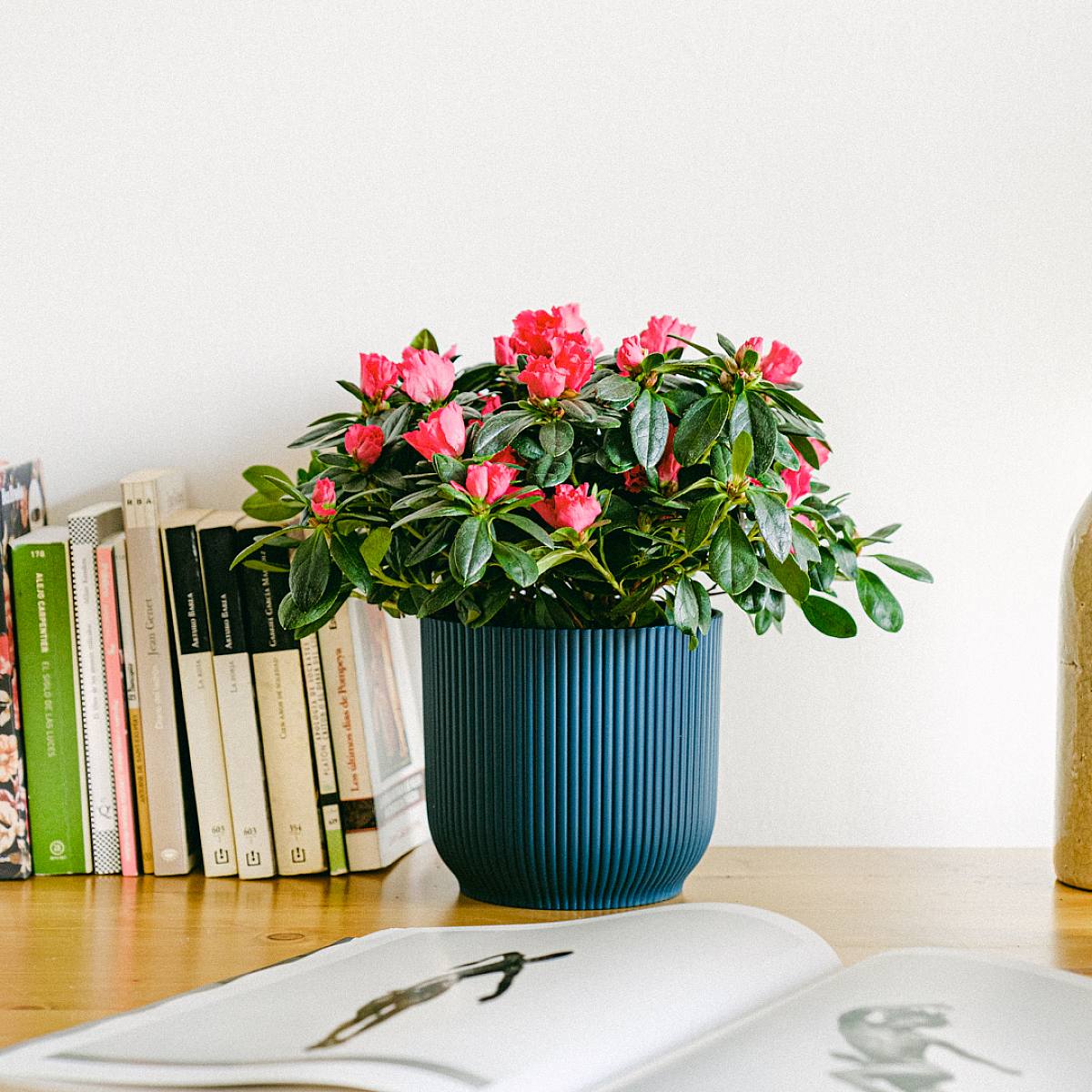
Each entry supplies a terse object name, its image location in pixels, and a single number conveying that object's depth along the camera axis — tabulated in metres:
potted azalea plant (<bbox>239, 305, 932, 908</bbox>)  1.39
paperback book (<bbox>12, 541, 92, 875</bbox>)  1.53
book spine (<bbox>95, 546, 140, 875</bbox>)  1.52
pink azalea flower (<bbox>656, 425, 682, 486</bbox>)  1.41
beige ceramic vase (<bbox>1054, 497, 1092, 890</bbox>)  1.49
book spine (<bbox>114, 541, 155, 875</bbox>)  1.52
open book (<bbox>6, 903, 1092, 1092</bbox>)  1.25
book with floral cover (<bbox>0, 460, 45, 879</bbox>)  1.52
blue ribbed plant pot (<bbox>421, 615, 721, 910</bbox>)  1.44
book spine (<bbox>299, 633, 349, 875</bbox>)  1.51
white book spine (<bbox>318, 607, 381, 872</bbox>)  1.51
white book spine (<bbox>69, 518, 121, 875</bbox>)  1.53
